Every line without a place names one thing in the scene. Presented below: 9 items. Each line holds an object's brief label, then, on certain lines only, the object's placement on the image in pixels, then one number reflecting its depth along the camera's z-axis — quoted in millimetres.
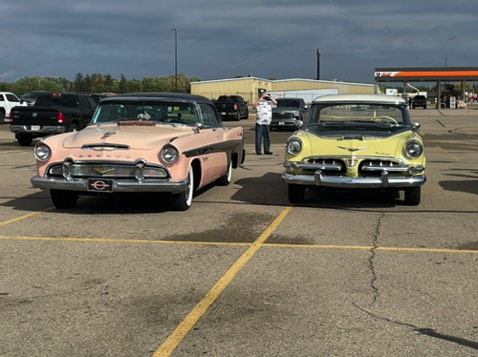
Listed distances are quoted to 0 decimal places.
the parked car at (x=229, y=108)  37344
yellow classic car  7738
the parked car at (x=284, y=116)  26688
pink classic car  7250
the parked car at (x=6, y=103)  31080
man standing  15316
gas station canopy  59312
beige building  74750
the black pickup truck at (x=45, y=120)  18234
